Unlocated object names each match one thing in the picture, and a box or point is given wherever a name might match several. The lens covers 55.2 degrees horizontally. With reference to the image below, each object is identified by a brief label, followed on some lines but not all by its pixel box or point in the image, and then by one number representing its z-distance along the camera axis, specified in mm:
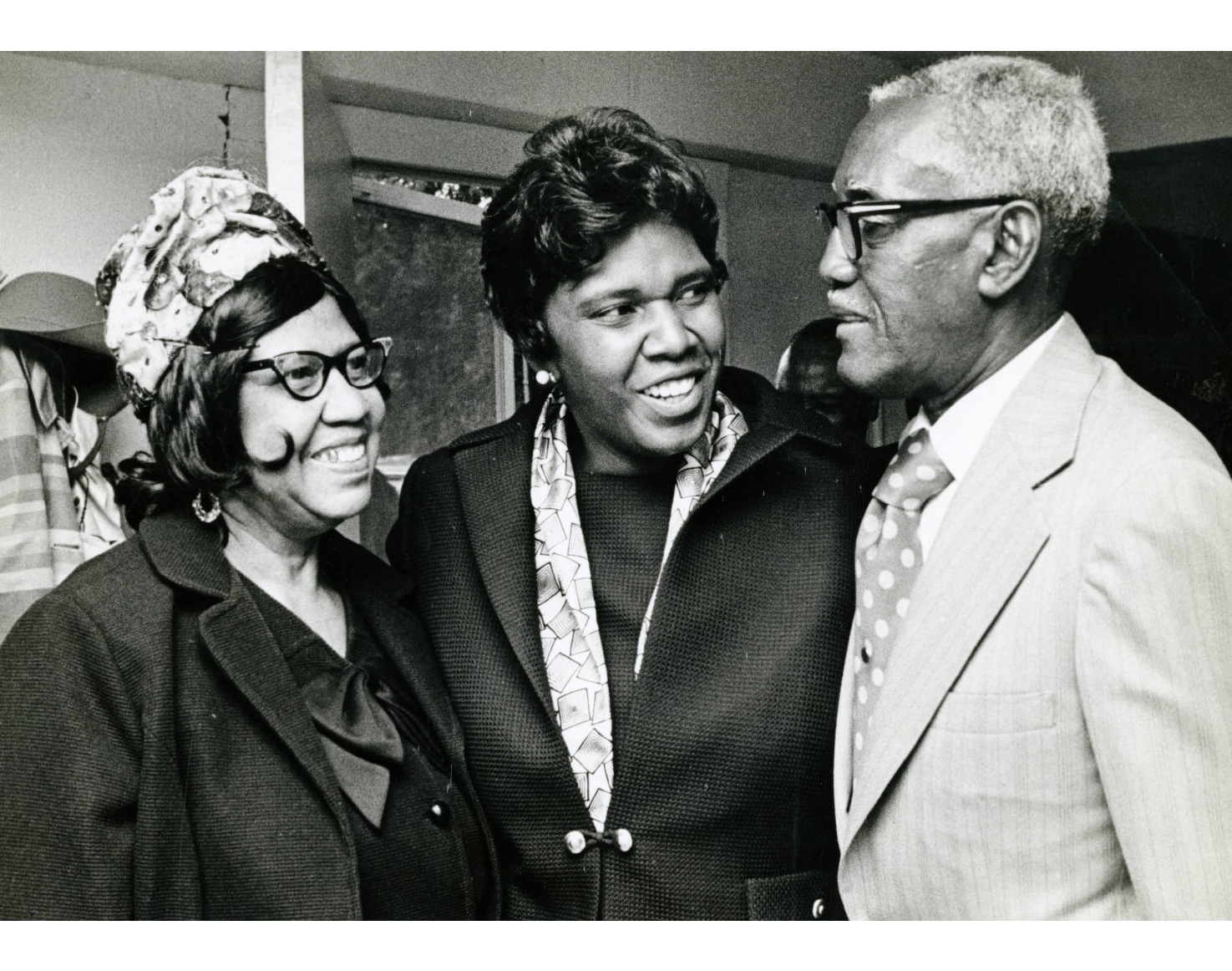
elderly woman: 1772
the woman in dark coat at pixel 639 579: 2043
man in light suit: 1557
